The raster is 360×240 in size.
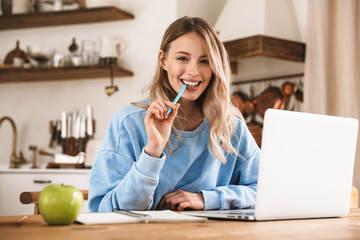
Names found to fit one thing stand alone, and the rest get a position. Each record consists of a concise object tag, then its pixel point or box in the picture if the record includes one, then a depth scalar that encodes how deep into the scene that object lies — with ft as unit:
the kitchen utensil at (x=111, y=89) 12.50
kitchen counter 11.32
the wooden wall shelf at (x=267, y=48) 11.14
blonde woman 4.55
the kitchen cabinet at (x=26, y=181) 11.32
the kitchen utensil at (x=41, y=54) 12.79
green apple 3.11
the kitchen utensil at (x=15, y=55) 13.39
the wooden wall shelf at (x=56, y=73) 12.28
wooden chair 4.89
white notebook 3.32
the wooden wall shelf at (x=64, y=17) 12.25
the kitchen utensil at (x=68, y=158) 12.09
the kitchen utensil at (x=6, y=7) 13.55
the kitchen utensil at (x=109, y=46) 12.16
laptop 3.68
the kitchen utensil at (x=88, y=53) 12.53
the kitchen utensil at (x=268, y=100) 12.19
